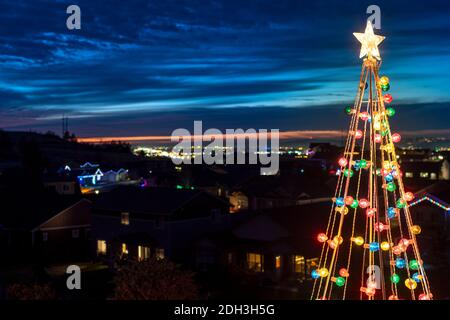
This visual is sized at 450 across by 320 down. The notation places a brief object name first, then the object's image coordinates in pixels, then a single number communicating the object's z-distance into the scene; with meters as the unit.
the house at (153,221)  26.78
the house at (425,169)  66.47
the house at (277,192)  40.09
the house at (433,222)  24.30
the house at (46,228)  29.88
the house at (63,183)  52.22
